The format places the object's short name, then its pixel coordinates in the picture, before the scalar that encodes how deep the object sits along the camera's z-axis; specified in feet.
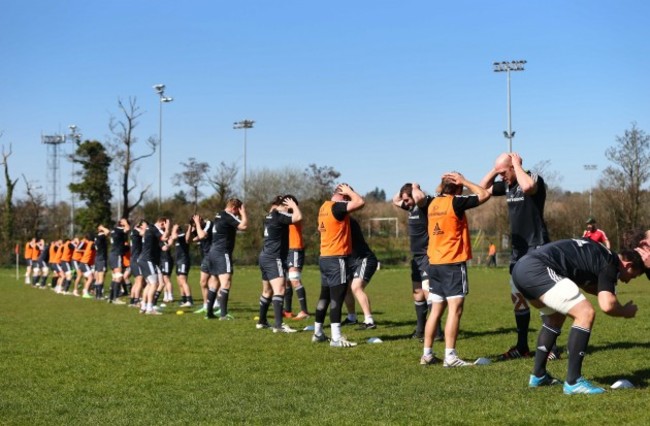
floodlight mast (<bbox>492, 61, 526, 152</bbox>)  186.23
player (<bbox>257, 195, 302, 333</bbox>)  45.32
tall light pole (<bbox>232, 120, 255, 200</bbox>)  234.70
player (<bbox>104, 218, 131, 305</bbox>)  71.92
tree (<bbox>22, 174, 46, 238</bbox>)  213.46
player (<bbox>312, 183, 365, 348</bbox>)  38.91
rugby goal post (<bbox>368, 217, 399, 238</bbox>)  196.03
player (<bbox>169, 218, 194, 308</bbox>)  70.33
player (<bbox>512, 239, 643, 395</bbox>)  23.35
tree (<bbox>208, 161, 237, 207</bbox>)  209.36
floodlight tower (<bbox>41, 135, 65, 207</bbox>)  298.15
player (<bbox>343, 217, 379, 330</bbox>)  47.29
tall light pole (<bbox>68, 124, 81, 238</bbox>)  224.94
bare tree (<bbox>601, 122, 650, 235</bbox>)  156.76
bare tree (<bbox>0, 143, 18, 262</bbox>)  200.13
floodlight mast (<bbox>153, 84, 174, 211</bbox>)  186.91
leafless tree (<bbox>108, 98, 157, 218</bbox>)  180.65
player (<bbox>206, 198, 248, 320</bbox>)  51.66
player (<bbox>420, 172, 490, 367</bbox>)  31.04
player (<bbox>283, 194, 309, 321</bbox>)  54.39
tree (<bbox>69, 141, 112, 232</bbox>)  208.03
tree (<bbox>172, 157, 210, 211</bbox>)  215.31
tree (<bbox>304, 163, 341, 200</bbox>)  209.97
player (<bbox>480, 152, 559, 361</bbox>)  33.31
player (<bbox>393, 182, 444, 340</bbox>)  40.93
